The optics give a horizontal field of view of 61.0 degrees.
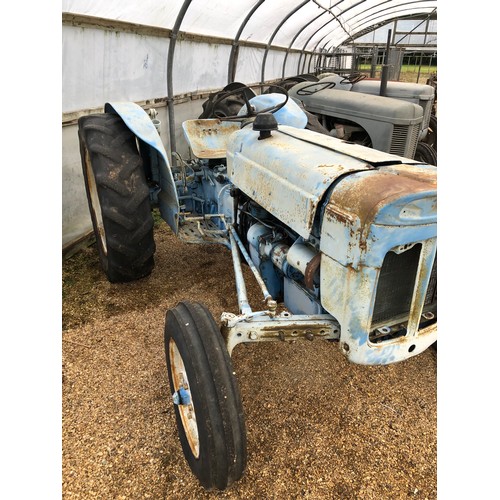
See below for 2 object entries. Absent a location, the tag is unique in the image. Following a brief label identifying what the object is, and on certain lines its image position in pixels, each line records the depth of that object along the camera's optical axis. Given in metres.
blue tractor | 1.51
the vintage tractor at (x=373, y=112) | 5.45
